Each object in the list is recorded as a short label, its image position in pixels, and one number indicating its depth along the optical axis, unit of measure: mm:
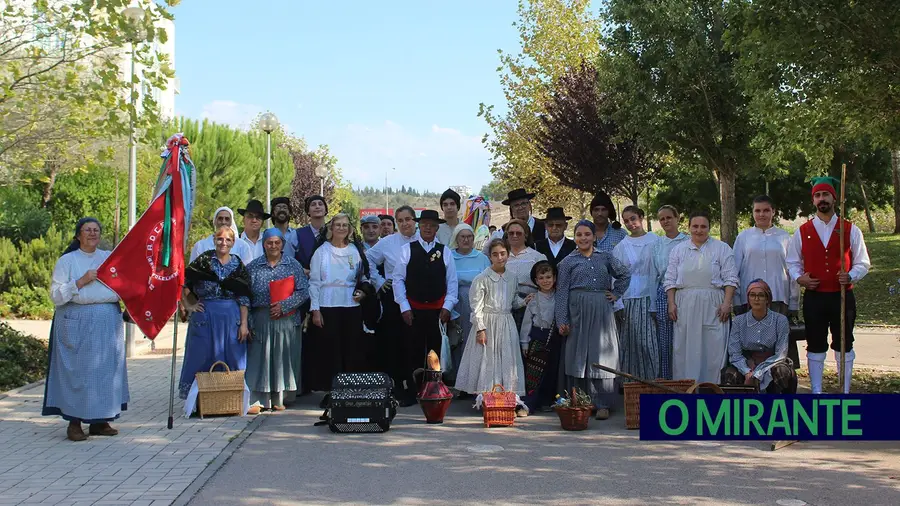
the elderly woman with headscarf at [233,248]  10625
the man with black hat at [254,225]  11312
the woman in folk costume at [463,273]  11344
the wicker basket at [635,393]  9195
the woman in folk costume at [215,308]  10438
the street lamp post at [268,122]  23625
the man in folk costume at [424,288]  10906
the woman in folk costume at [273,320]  10688
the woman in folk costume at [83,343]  9031
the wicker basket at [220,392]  10148
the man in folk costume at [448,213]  11898
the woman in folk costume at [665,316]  10398
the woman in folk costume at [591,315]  10156
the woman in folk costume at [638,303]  10422
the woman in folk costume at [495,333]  10359
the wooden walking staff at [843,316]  9422
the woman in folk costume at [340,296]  10906
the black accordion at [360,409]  9297
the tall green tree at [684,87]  23453
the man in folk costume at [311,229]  11656
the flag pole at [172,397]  9344
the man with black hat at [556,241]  11195
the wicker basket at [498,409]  9516
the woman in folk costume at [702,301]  10031
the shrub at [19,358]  12935
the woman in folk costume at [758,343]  9297
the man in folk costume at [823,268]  9742
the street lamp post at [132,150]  12797
